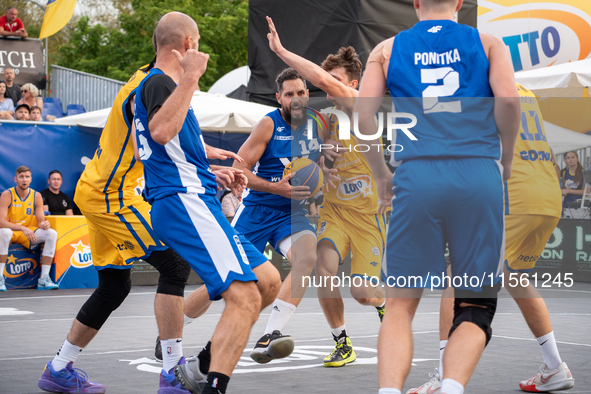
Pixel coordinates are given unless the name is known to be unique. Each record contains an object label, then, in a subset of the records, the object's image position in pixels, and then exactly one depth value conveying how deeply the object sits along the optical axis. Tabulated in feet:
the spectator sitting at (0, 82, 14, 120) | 46.83
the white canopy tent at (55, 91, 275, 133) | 42.04
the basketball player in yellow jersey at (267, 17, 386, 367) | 17.20
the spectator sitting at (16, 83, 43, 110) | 46.58
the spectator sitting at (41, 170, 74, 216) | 39.75
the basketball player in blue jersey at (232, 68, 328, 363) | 16.88
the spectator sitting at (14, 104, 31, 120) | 42.97
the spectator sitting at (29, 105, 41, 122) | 42.86
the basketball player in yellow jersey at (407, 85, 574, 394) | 14.03
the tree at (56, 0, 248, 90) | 112.16
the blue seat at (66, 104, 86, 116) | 56.88
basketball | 17.39
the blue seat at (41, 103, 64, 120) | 55.52
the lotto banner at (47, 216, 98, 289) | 36.47
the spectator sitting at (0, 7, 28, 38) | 55.06
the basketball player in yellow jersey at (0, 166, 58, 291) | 35.45
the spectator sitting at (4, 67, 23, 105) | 48.96
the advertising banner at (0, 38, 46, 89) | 55.62
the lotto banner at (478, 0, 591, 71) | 52.37
